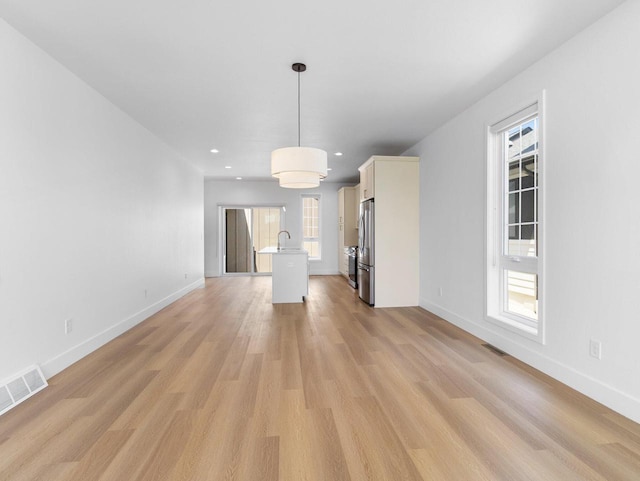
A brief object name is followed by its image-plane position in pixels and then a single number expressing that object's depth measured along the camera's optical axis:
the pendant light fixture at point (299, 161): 3.02
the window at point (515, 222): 2.92
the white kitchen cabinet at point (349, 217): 8.17
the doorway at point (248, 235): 8.91
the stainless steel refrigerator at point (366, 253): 5.07
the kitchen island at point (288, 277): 5.51
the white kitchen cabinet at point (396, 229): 5.01
